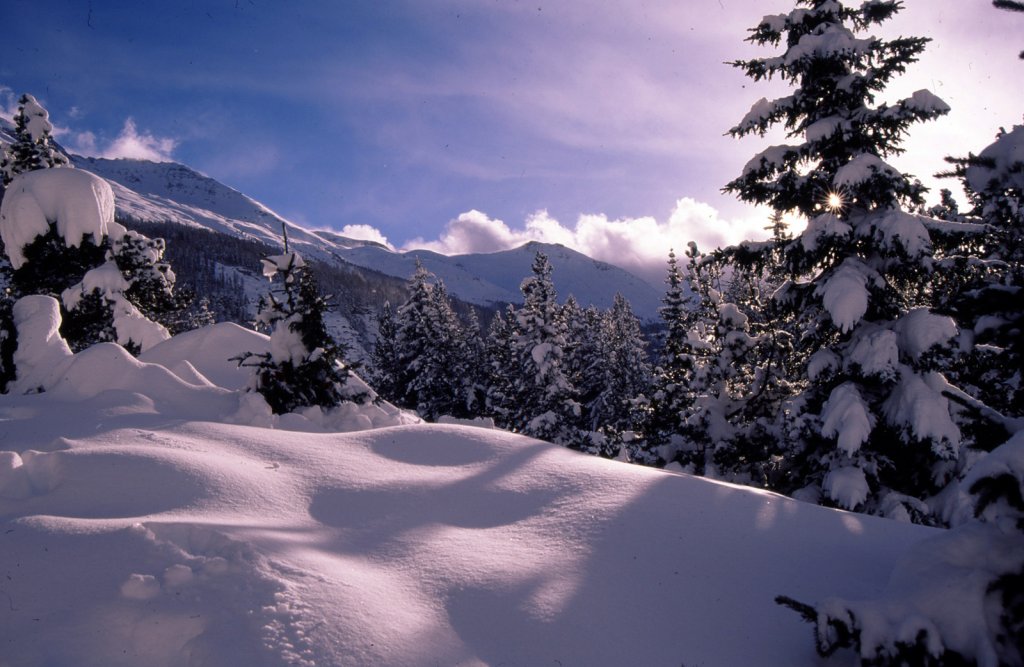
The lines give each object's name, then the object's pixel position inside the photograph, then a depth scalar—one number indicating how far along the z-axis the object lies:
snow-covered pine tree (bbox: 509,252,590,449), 24.25
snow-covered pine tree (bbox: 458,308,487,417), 33.78
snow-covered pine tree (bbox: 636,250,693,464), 14.62
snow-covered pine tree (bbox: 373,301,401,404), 34.12
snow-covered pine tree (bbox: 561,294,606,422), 37.06
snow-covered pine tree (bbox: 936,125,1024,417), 3.28
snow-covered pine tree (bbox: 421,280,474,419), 32.31
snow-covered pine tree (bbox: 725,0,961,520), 8.52
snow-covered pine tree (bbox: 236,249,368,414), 11.74
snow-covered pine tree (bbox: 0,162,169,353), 16.30
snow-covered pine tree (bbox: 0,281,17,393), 13.17
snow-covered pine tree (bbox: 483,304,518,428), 29.06
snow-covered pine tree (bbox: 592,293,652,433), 36.69
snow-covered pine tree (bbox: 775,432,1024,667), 2.83
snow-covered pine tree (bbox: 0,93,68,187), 19.22
